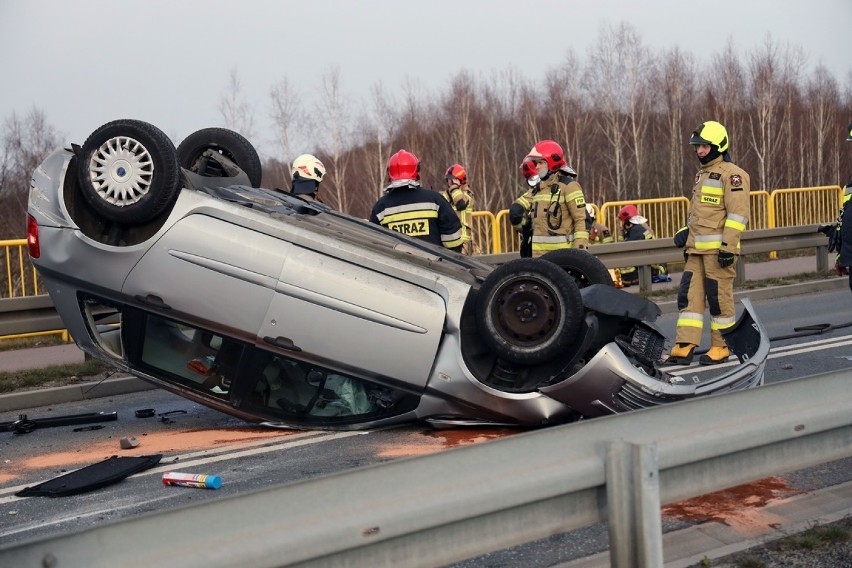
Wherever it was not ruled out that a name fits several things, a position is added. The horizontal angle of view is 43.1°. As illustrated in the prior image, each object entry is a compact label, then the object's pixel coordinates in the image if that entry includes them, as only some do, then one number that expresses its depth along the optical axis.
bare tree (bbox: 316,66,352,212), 41.28
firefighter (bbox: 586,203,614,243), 15.10
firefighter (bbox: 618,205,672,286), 16.05
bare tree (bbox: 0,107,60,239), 24.39
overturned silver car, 5.67
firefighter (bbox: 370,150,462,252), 7.77
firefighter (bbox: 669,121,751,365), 8.46
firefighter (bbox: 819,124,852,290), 8.58
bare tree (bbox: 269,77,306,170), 40.50
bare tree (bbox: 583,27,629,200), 49.16
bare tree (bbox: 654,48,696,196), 48.79
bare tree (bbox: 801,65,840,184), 48.41
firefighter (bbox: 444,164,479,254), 13.59
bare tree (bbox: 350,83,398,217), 43.47
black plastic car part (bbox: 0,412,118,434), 6.95
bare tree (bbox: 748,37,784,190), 47.84
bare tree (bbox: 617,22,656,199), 49.22
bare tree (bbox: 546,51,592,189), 50.12
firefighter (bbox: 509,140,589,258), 9.52
